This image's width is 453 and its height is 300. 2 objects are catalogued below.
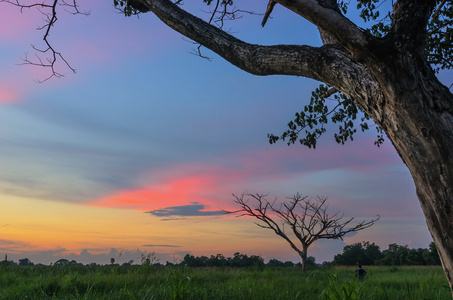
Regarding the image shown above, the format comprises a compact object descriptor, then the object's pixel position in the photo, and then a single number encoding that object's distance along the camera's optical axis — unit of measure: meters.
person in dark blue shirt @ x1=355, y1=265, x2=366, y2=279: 16.61
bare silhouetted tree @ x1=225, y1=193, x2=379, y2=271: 20.44
